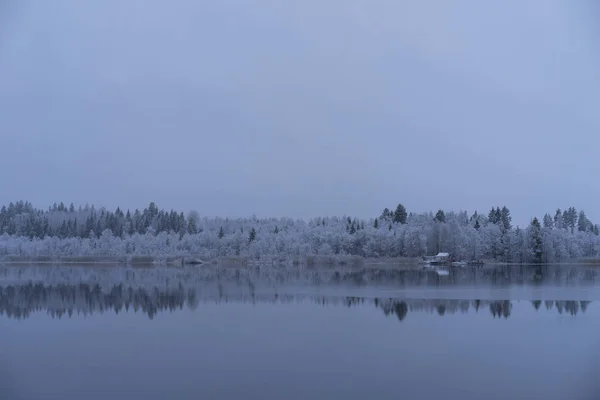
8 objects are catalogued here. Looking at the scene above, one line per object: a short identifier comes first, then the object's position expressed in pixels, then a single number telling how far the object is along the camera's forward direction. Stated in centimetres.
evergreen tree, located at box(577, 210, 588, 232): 13712
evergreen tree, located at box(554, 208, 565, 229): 12975
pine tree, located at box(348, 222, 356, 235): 11645
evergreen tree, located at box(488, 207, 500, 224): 11706
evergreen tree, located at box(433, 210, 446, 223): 11384
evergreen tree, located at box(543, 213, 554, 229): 13154
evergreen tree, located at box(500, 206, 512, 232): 11394
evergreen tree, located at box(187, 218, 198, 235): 13788
